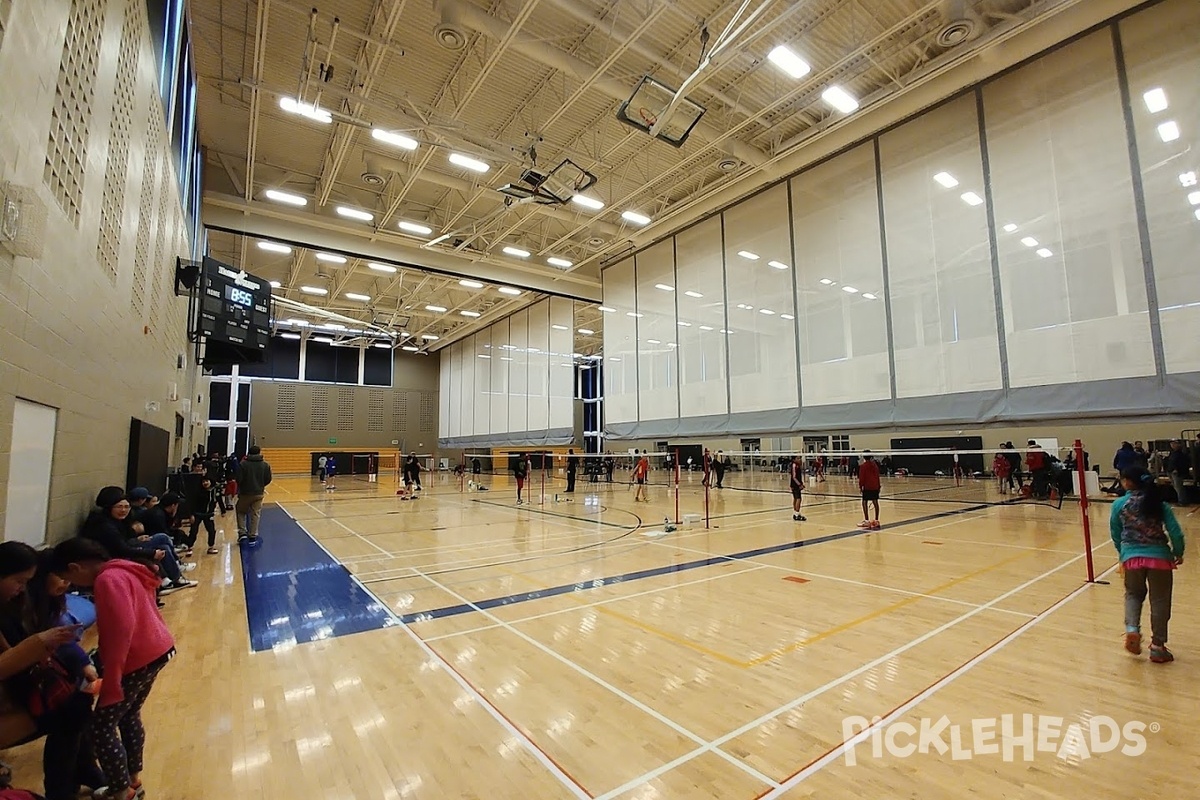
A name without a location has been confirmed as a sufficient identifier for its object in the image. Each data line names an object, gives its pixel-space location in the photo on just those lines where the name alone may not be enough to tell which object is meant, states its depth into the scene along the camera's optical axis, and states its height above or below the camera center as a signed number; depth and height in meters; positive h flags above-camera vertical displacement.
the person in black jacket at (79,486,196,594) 4.59 -0.79
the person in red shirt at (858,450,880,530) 10.59 -0.91
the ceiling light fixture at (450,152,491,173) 12.38 +6.89
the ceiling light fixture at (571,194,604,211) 13.77 +6.50
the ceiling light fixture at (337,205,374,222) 15.93 +7.24
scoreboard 11.07 +3.25
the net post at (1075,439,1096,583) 6.15 -0.72
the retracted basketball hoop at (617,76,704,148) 9.62 +6.51
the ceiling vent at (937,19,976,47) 8.83 +7.02
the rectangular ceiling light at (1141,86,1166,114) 8.51 +5.51
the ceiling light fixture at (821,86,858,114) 10.17 +6.75
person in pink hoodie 2.27 -0.89
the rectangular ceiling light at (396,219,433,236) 16.70 +7.19
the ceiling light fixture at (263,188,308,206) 14.29 +7.10
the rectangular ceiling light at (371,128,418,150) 10.99 +6.72
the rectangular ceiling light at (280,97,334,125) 10.20 +6.69
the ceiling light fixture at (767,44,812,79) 8.98 +6.62
